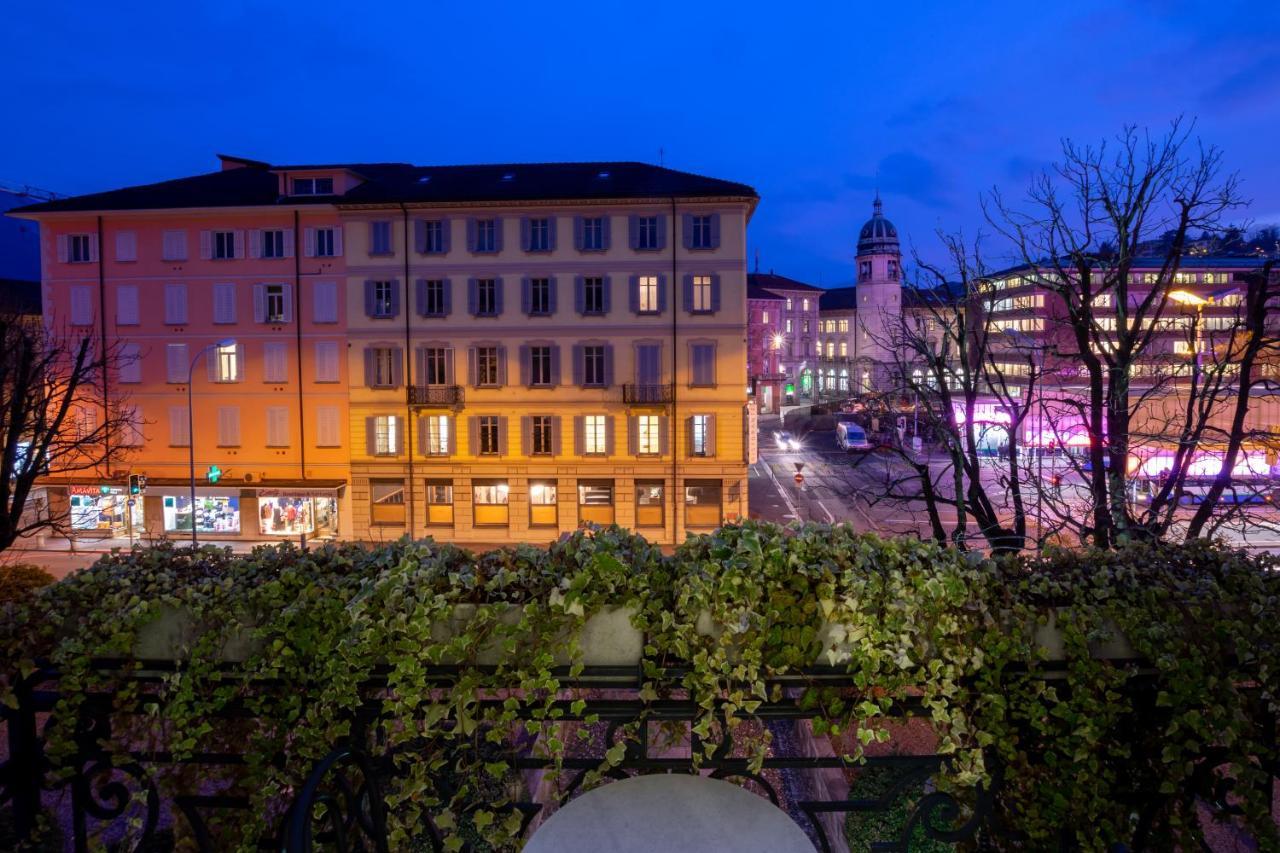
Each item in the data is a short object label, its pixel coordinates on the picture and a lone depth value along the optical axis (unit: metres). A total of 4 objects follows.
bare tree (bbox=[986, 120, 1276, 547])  7.57
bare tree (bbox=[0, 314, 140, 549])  13.25
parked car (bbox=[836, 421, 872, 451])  48.08
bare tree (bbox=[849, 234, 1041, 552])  8.66
